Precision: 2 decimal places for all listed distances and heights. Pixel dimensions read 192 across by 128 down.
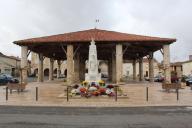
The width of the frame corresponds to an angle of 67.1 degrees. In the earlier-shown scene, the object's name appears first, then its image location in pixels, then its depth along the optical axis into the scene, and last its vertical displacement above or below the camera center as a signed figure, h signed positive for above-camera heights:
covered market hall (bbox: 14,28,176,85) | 15.84 +3.28
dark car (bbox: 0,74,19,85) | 19.80 -0.82
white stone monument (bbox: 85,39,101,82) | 12.76 +0.49
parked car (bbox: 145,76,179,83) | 18.79 -1.36
